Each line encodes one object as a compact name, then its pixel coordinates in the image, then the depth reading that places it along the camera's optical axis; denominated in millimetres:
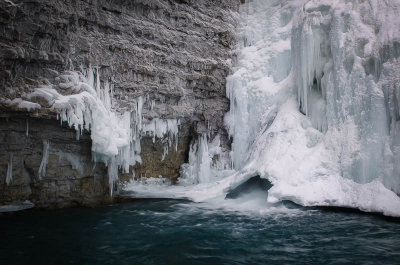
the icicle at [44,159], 8736
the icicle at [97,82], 9359
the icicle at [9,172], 8258
